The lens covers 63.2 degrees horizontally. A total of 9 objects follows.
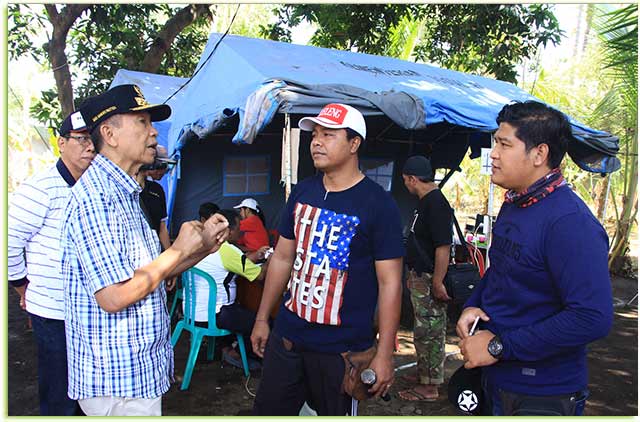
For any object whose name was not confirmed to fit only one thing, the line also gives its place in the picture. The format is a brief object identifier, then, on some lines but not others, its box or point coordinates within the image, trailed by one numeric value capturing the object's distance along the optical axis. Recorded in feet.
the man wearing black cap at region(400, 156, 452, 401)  13.65
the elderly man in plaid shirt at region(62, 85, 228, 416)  5.97
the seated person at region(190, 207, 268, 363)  14.24
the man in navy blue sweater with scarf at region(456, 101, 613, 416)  5.63
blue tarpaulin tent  16.19
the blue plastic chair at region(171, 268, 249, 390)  14.08
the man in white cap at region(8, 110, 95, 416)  8.71
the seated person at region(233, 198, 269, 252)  19.45
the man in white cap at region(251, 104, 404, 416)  7.99
